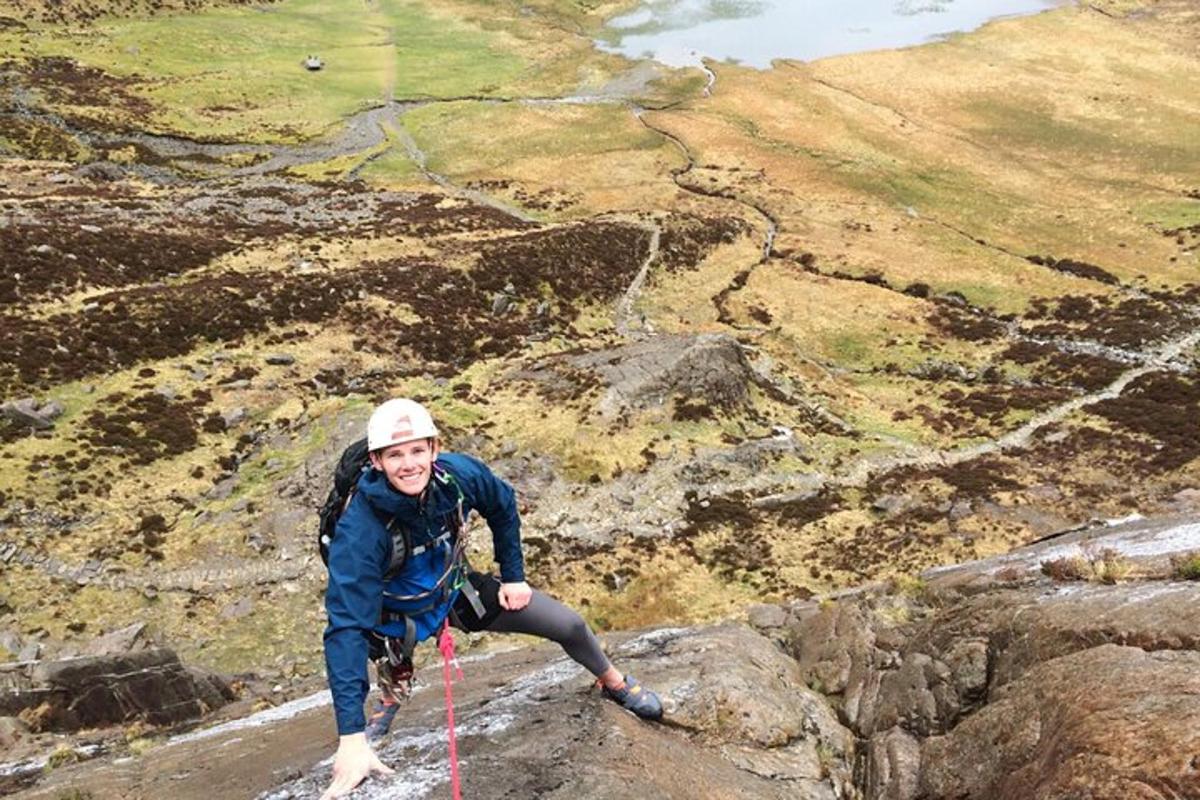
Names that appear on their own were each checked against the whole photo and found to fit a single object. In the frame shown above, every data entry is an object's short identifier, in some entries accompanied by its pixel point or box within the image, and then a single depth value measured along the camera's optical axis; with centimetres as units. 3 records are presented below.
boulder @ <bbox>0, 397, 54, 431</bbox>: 3162
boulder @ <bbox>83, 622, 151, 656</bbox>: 2195
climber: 760
